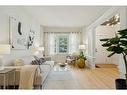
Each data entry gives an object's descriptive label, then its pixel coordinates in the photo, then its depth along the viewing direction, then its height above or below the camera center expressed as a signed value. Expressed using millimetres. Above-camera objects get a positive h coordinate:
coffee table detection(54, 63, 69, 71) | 3705 -958
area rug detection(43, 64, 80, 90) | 2217 -1071
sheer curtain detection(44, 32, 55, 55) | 5124 +376
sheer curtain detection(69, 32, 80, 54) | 5175 +461
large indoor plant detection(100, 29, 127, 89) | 1365 +64
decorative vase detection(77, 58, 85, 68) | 4181 -807
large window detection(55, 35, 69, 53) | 5226 +276
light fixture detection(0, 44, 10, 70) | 1673 -9
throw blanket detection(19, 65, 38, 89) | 1714 -628
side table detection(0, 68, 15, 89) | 1556 -510
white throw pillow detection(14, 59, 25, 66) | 2272 -399
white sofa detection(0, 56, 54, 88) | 1835 -749
